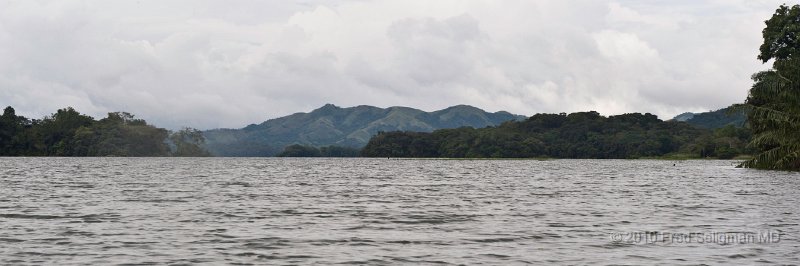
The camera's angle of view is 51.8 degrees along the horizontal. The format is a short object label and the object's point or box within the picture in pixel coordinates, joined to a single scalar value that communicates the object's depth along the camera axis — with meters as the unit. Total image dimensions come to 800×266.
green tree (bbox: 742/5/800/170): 104.94
